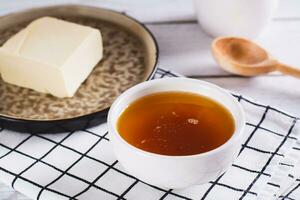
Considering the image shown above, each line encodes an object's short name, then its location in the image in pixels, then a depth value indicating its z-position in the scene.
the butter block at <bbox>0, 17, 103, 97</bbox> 0.58
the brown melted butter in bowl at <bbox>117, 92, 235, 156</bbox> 0.48
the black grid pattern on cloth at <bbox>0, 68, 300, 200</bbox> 0.50
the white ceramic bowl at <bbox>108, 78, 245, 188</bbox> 0.46
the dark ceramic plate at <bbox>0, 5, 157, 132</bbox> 0.54
